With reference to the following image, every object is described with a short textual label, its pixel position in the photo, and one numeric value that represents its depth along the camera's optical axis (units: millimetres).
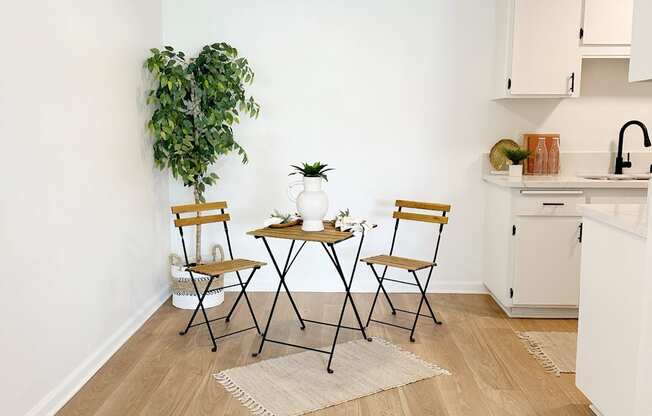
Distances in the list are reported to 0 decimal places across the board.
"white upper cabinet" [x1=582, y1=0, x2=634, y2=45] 4367
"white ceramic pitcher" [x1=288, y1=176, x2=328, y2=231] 3639
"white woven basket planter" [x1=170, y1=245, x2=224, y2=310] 4566
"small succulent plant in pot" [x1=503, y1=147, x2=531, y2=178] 4473
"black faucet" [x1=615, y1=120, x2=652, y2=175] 4652
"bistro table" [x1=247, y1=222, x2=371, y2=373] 3455
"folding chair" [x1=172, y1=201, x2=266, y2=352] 3783
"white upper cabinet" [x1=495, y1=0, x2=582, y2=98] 4398
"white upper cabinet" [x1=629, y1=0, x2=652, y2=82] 2367
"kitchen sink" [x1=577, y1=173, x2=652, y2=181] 4598
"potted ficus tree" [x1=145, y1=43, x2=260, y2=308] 4375
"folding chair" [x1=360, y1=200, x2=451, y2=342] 3945
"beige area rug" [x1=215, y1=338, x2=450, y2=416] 3054
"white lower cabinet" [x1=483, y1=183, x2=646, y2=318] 4281
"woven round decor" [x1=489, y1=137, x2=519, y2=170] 4875
